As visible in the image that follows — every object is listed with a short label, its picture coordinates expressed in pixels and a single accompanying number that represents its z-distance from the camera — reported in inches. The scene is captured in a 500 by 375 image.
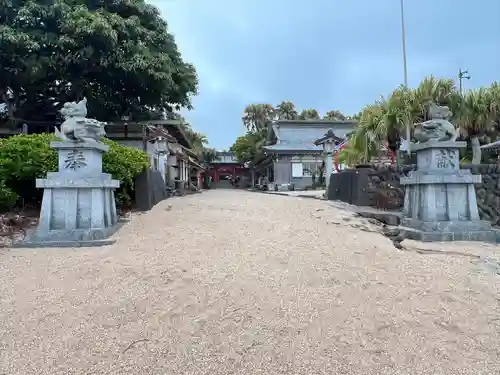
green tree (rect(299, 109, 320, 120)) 1649.9
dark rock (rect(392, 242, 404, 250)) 237.9
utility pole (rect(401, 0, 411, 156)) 670.7
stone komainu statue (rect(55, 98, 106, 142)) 235.1
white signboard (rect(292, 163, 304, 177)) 1150.3
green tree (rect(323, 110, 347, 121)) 1728.2
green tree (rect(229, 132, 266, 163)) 1479.0
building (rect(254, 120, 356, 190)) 1144.2
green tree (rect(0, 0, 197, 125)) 585.3
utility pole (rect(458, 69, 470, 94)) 690.9
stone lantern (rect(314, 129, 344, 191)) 702.5
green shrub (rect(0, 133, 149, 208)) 284.5
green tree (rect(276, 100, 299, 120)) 1636.3
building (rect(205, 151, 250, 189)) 1836.9
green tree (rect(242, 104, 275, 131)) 1596.9
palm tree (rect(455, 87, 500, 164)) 441.7
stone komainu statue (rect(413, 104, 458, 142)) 265.9
